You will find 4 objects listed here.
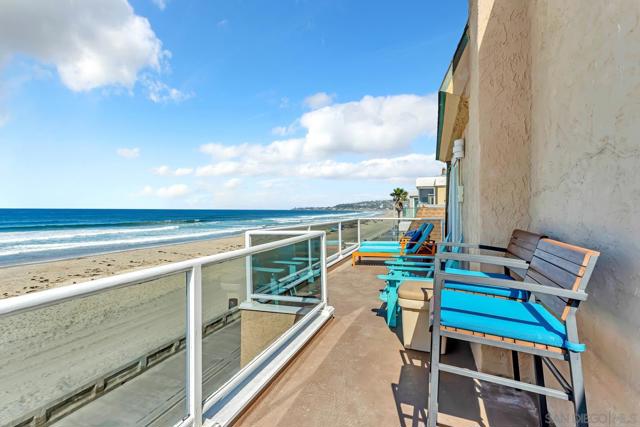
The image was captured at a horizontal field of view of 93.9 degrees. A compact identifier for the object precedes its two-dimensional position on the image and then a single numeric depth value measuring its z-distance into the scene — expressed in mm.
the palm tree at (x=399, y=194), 29250
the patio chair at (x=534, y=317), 1154
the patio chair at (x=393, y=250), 5145
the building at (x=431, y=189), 21062
